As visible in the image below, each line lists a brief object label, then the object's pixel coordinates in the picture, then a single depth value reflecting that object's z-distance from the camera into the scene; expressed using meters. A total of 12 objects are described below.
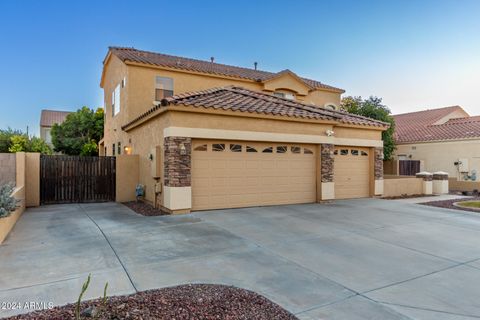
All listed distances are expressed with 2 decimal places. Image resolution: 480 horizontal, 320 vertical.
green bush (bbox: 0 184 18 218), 6.46
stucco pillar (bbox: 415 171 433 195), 17.09
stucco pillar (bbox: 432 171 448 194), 17.39
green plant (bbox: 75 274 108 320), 3.16
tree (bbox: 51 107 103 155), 28.30
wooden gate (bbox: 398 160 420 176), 22.75
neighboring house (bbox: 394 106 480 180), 20.11
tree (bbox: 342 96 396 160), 23.20
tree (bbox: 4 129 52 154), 25.69
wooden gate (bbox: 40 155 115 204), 12.41
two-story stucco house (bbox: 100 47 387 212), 10.41
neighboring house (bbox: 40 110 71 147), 42.66
